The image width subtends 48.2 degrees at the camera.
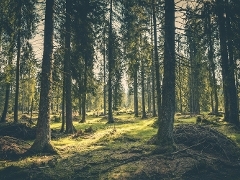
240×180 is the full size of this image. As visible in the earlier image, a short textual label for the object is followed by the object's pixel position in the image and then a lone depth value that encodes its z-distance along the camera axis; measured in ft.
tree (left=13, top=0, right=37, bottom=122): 38.78
